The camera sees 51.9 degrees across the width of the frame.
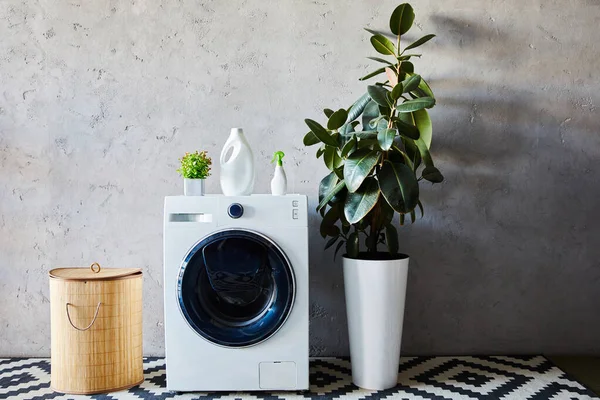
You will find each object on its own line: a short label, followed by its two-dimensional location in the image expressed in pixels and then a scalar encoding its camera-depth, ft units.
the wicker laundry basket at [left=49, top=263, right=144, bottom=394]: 8.23
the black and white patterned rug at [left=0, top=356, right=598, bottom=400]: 8.16
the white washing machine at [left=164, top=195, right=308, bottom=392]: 8.14
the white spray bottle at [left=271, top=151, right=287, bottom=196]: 8.68
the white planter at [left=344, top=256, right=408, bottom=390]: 8.29
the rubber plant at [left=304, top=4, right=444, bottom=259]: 8.02
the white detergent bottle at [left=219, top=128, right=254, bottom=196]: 8.47
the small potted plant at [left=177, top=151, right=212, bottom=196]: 8.49
